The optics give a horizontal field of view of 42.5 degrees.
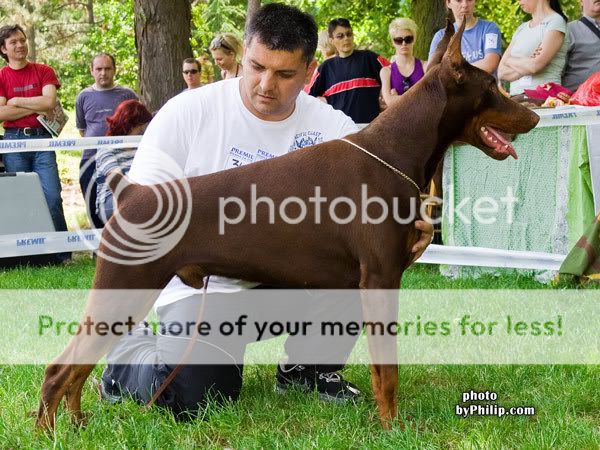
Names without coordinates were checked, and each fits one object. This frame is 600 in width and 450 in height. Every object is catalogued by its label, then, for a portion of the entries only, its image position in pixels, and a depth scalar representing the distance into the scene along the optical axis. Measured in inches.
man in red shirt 308.0
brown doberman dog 110.8
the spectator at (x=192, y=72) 352.2
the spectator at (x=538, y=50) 229.9
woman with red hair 216.4
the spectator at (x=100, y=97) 337.4
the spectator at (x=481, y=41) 258.1
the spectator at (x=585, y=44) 230.2
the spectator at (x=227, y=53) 317.7
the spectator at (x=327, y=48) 330.3
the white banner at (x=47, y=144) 294.4
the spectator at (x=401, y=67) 289.4
